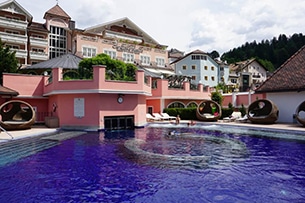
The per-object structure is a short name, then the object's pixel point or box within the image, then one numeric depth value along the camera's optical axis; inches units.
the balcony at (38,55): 1487.5
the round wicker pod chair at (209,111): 1036.5
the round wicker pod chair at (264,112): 856.9
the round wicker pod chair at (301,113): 752.5
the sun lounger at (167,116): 1112.9
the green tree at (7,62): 1045.8
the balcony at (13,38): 1387.8
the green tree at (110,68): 838.0
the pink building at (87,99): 765.9
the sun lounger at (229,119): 1029.8
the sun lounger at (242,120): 985.5
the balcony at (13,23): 1405.0
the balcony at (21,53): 1393.5
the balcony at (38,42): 1537.9
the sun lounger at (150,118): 1069.6
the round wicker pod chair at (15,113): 829.8
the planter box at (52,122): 791.1
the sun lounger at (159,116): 1092.0
